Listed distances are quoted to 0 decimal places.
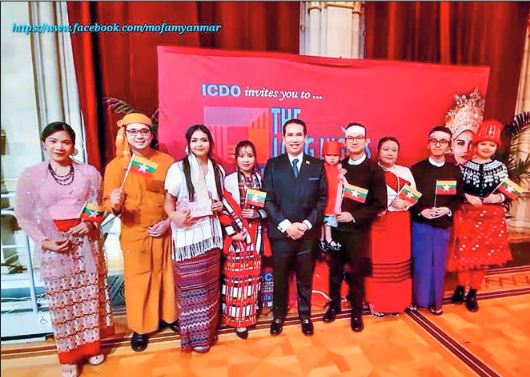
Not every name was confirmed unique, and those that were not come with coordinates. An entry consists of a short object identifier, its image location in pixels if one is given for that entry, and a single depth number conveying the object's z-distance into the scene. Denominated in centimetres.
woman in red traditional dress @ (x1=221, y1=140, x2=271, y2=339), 216
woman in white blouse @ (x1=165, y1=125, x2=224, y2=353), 197
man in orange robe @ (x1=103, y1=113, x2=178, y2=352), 196
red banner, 229
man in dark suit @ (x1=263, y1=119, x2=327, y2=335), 210
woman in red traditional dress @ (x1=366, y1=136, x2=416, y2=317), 236
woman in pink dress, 176
